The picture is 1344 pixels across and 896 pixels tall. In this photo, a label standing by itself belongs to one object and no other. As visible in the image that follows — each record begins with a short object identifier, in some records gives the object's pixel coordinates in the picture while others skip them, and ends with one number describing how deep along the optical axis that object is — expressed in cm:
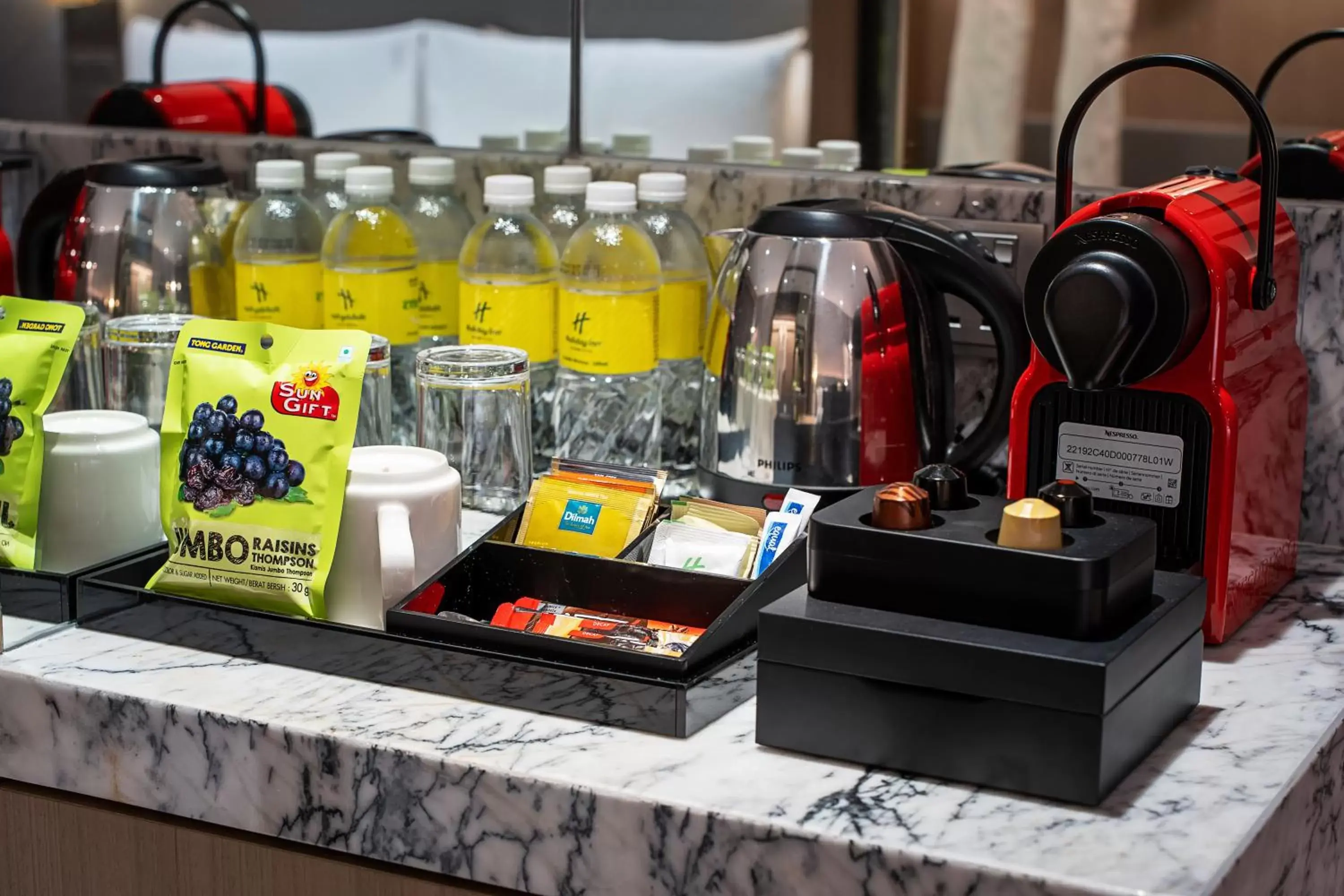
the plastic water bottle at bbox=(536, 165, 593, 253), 168
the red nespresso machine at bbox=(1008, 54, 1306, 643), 135
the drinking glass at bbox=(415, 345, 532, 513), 156
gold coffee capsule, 126
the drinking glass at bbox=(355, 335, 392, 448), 153
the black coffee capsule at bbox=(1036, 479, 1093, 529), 129
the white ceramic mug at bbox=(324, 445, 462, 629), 140
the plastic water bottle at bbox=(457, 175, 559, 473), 164
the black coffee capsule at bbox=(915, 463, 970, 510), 131
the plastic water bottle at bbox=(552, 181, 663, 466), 160
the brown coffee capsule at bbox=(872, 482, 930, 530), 129
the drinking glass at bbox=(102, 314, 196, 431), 157
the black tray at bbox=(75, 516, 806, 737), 131
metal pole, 182
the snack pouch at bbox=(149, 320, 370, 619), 139
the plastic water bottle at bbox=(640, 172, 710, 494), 165
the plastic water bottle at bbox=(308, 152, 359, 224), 175
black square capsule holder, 125
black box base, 124
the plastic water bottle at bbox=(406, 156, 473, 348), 172
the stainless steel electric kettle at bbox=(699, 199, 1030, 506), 151
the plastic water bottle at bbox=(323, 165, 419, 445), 167
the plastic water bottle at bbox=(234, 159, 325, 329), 171
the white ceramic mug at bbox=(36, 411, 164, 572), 145
